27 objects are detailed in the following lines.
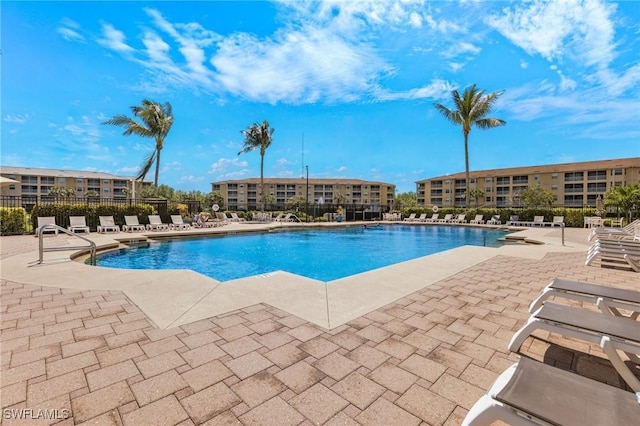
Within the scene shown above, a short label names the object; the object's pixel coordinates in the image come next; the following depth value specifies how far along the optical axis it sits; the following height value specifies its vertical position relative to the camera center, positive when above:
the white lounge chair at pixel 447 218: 23.81 -0.87
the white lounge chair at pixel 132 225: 13.50 -0.74
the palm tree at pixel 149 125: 19.44 +5.75
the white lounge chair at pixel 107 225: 12.74 -0.71
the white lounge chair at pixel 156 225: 14.20 -0.78
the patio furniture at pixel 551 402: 1.08 -0.78
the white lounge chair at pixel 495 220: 21.47 -0.92
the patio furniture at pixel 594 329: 1.75 -0.82
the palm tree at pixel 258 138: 27.77 +6.90
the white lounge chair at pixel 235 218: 23.55 -0.79
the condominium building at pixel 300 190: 72.12 +4.84
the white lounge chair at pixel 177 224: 14.81 -0.78
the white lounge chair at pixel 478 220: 22.42 -0.95
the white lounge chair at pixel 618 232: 8.59 -0.77
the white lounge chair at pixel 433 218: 24.55 -0.88
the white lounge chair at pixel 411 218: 26.08 -0.92
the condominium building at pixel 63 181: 56.62 +6.03
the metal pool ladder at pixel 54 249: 5.73 -0.85
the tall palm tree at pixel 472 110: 23.05 +7.89
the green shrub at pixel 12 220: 10.70 -0.40
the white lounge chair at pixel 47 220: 11.20 -0.42
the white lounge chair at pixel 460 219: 23.39 -0.91
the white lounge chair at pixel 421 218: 25.21 -0.90
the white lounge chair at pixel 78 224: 11.89 -0.62
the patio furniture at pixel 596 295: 2.50 -0.81
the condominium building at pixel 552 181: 43.00 +4.55
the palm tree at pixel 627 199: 15.49 +0.46
